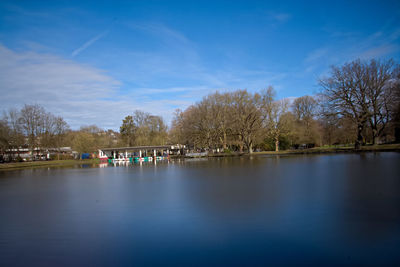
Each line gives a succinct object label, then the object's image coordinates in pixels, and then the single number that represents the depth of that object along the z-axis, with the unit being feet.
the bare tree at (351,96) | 112.68
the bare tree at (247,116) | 156.04
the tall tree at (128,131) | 234.79
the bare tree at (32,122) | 179.29
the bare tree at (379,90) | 109.60
